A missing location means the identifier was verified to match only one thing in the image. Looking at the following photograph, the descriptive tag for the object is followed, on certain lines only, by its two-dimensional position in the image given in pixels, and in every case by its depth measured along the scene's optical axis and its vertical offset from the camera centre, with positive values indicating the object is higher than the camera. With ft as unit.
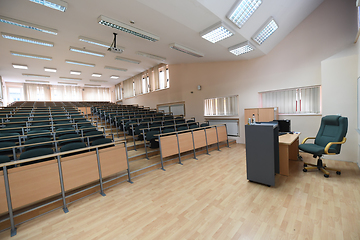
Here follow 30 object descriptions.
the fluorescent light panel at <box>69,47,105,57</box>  18.79 +8.51
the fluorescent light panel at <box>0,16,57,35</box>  12.18 +8.11
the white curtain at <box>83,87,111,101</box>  48.73 +7.41
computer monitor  13.25 -1.71
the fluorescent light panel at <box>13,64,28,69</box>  24.24 +8.87
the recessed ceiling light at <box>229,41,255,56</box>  14.95 +6.21
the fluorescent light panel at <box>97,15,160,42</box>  12.08 +7.49
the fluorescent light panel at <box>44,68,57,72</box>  27.43 +9.00
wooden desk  10.05 -3.17
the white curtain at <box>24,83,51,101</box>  39.34 +7.46
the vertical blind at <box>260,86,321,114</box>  15.37 +0.57
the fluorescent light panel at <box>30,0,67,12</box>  10.18 +7.90
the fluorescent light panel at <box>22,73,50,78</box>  29.88 +9.11
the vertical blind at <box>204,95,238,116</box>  21.58 +0.44
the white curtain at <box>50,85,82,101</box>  43.42 +7.46
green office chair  9.76 -2.48
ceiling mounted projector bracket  15.25 +6.63
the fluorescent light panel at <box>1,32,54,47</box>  14.74 +8.31
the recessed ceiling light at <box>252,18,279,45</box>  13.53 +7.04
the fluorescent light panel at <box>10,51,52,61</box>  19.57 +8.75
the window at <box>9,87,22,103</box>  37.73 +6.85
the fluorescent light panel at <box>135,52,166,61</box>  20.38 +8.01
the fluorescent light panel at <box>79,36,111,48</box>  15.97 +8.13
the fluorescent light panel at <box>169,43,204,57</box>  16.38 +6.97
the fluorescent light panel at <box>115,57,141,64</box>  23.45 +8.79
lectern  8.81 -2.71
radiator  21.17 -2.58
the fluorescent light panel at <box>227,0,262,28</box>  10.80 +7.18
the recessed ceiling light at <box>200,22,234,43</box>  12.13 +6.63
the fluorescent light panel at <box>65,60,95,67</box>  23.71 +8.81
